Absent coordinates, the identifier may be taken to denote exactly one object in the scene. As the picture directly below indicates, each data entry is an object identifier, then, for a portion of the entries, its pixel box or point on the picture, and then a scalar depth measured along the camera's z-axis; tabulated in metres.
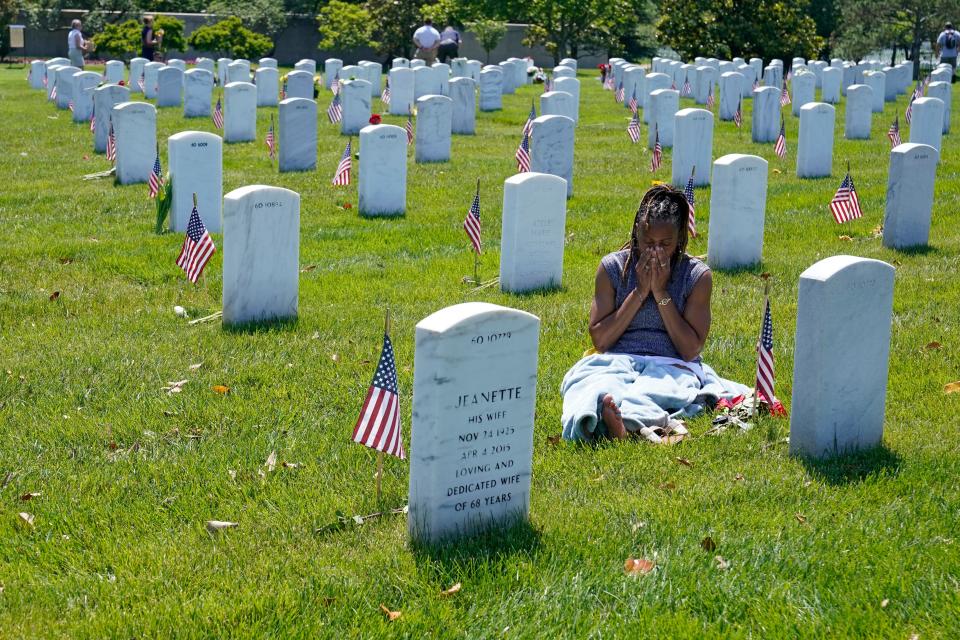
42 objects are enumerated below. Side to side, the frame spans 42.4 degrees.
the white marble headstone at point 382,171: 13.53
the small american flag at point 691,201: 11.83
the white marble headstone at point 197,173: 12.12
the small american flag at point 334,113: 23.84
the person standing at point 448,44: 37.72
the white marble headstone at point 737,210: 11.11
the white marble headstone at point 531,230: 10.08
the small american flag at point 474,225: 10.93
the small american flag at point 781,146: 18.48
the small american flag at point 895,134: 19.73
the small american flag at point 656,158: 17.69
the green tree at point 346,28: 43.78
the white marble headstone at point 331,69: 33.91
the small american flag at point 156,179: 13.22
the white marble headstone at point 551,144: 14.84
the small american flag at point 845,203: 12.97
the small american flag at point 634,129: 20.92
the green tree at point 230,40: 44.06
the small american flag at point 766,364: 6.65
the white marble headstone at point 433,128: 18.09
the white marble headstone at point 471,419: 5.05
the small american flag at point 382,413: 5.57
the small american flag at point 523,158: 16.05
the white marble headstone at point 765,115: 21.19
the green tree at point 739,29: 38.09
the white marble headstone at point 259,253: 8.94
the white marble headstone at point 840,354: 6.00
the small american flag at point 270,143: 18.02
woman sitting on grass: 6.68
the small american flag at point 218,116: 22.06
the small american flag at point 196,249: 9.83
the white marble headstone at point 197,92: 24.78
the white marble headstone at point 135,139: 15.17
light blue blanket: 6.50
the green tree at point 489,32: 42.44
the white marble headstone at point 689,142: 15.71
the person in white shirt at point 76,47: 34.41
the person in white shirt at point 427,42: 34.34
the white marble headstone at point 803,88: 25.53
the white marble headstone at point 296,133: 17.00
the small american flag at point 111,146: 17.55
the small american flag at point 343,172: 15.67
